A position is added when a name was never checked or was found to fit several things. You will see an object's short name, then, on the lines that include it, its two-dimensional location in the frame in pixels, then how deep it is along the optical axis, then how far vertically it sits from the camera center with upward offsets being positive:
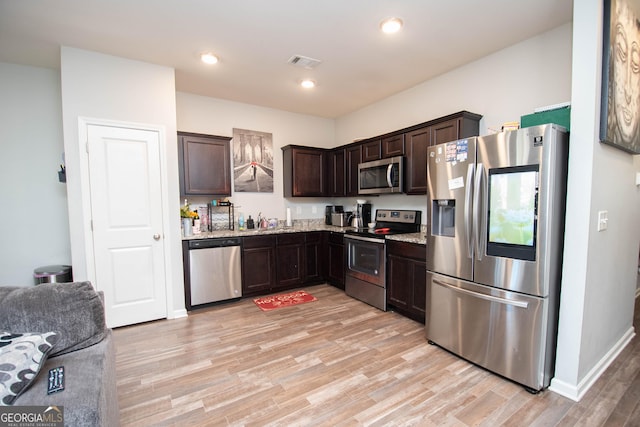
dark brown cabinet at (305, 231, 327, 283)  4.26 -0.89
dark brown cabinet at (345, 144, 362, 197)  4.27 +0.49
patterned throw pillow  1.05 -0.65
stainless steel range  3.37 -0.73
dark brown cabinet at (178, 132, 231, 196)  3.56 +0.45
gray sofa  1.08 -0.71
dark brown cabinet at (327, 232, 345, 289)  4.08 -0.90
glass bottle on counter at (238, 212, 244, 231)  4.29 -0.34
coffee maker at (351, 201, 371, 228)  4.38 -0.27
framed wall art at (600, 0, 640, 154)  1.79 +0.84
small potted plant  3.51 -0.25
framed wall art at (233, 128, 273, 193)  4.31 +0.60
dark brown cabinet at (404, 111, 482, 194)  2.94 +0.68
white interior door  2.88 -0.24
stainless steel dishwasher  3.37 -0.89
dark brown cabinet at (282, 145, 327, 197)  4.55 +0.45
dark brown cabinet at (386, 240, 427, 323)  2.93 -0.88
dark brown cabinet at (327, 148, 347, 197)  4.58 +0.44
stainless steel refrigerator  1.85 -0.36
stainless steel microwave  3.54 +0.30
